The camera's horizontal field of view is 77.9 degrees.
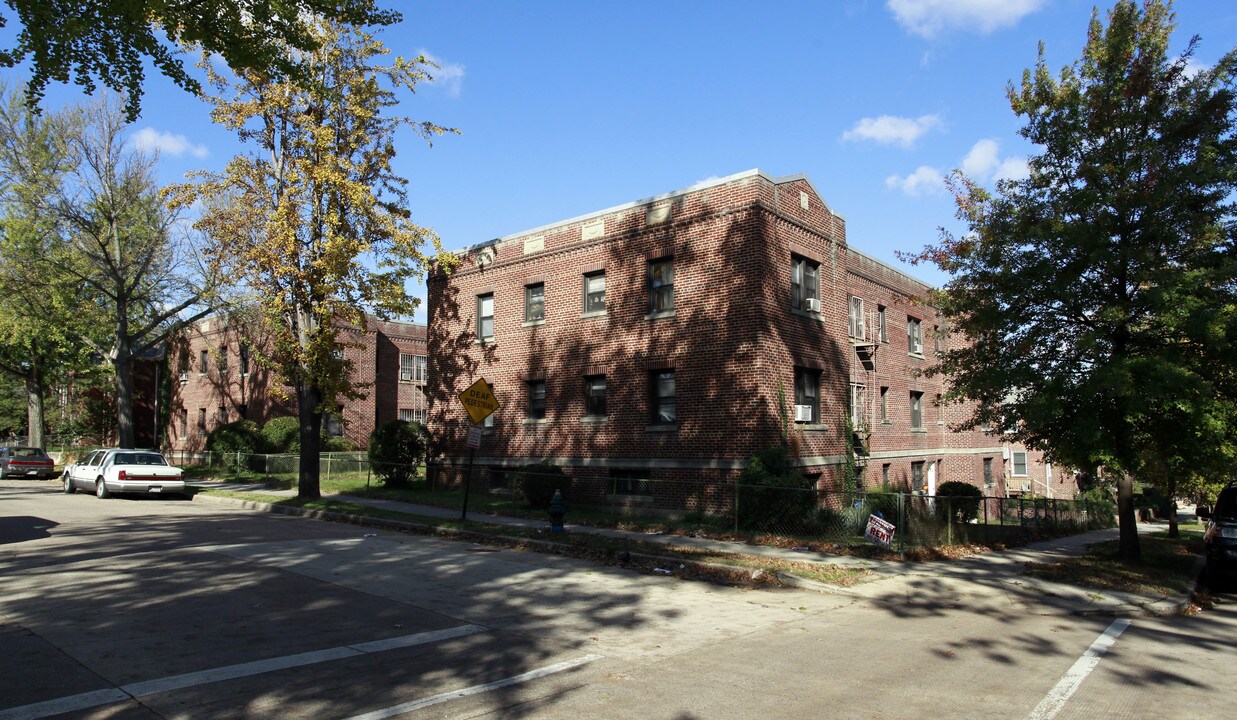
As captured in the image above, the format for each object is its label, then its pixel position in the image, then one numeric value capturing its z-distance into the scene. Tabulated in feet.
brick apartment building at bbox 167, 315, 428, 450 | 127.44
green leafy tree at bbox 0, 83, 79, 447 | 96.22
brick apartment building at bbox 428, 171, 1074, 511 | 61.36
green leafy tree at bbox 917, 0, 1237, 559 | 39.22
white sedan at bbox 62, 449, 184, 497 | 76.33
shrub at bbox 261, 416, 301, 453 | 114.53
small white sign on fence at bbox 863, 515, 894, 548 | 44.24
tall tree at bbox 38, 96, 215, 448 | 98.07
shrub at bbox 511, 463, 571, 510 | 65.98
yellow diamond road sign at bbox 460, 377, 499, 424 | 55.77
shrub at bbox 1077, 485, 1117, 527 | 87.50
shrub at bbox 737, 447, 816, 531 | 52.39
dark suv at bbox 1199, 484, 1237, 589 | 39.60
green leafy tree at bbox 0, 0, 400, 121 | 33.27
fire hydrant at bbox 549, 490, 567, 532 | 50.34
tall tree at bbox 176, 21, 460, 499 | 67.67
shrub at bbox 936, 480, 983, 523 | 51.60
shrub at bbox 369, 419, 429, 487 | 82.28
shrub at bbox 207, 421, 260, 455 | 112.63
